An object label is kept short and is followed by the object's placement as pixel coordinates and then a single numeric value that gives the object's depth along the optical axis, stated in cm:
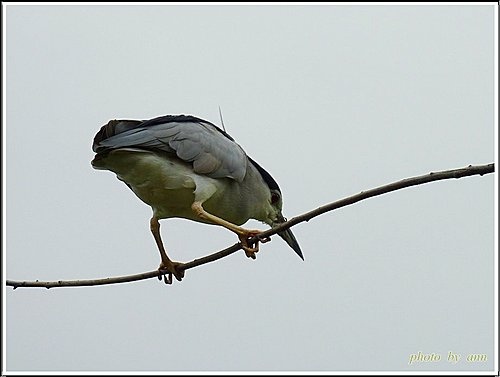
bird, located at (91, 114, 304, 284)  791
